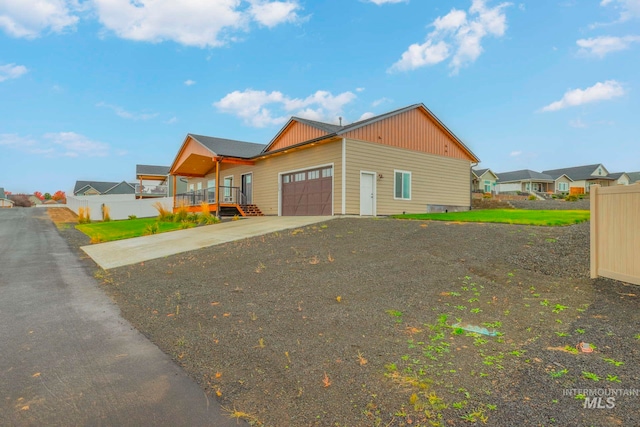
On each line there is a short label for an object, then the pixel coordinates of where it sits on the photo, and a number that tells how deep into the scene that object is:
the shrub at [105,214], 25.11
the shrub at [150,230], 15.06
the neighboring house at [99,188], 57.91
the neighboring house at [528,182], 52.25
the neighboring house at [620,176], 55.47
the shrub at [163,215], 19.67
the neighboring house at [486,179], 52.16
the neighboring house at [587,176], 52.25
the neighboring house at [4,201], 61.55
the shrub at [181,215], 18.66
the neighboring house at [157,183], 34.84
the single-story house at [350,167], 15.12
